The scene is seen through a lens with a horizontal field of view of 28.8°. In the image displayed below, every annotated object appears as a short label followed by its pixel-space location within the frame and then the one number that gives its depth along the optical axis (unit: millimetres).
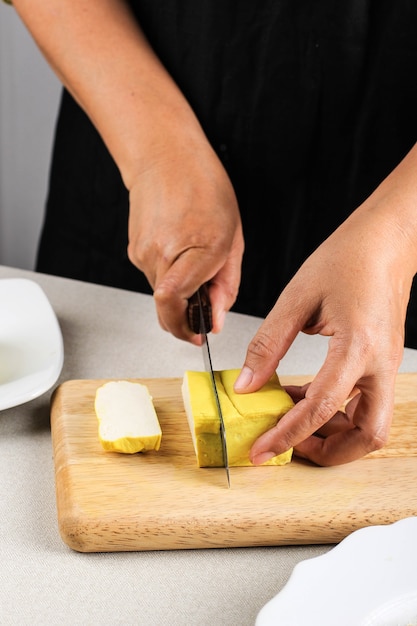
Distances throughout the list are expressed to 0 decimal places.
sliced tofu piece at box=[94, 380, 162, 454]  1082
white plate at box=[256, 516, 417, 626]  796
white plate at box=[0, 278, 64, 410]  1170
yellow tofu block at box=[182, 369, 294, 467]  1061
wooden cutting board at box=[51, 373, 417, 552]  981
